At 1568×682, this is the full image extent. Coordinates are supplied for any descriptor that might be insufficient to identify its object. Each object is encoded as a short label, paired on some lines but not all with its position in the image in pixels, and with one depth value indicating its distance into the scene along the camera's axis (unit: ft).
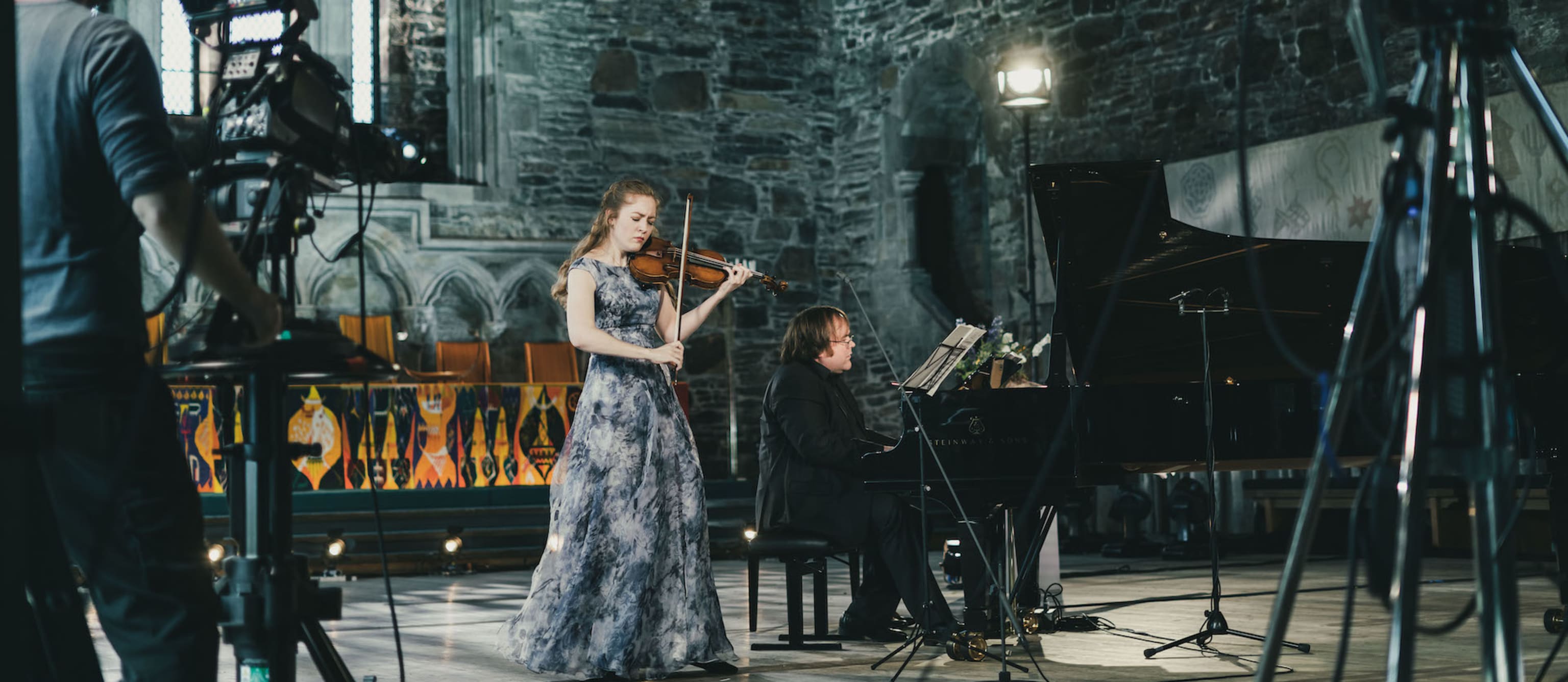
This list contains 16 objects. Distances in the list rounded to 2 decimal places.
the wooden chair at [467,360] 36.83
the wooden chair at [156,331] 31.35
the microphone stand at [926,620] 14.26
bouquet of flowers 19.47
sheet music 15.75
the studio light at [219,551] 25.71
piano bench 16.31
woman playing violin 13.75
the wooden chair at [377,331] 35.45
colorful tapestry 30.35
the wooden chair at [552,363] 37.73
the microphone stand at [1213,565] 14.88
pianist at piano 16.35
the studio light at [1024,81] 32.53
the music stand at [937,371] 15.07
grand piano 15.37
